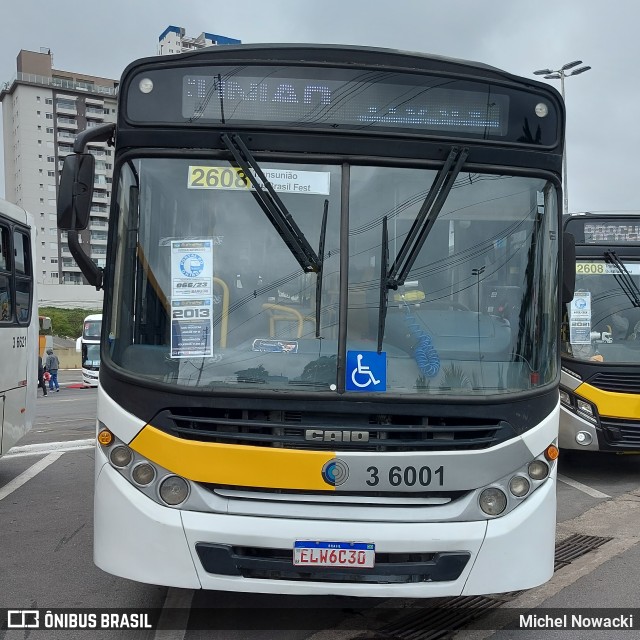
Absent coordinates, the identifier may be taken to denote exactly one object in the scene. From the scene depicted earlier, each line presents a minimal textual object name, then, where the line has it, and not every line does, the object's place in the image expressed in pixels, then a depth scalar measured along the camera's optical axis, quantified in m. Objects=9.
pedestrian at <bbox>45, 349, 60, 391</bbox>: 31.95
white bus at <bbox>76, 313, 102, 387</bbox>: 34.25
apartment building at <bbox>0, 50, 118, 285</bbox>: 92.50
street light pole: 28.34
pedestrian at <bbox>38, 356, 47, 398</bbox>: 29.40
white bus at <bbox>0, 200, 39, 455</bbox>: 8.84
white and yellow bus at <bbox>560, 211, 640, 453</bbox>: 9.10
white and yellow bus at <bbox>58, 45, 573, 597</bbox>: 4.06
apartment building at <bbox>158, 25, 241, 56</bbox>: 101.94
